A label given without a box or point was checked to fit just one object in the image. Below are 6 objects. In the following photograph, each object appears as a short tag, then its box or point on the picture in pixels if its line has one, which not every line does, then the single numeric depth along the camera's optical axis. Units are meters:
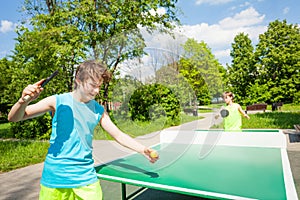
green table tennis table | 2.08
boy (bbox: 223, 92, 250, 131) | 5.07
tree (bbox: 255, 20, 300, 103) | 28.88
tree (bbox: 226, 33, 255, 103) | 31.94
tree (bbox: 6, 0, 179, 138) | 8.10
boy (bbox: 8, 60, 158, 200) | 1.70
